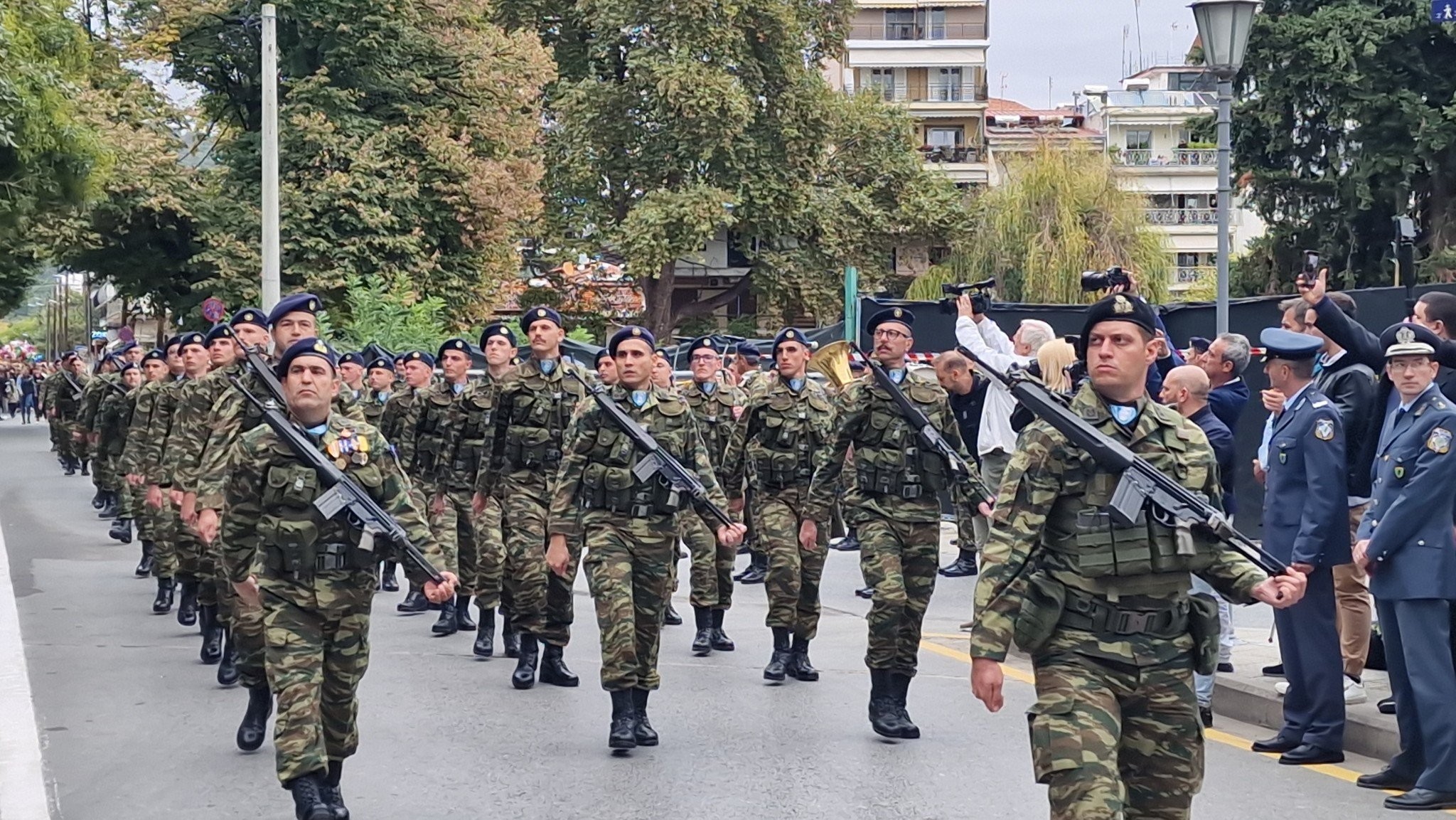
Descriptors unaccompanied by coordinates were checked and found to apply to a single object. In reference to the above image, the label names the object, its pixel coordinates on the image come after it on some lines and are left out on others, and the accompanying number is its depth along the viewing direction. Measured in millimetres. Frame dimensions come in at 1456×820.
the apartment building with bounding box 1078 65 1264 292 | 74312
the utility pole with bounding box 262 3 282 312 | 24109
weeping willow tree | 45688
